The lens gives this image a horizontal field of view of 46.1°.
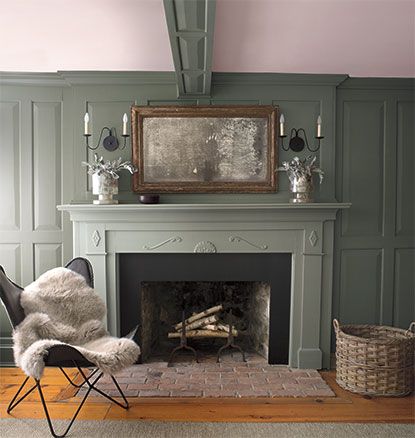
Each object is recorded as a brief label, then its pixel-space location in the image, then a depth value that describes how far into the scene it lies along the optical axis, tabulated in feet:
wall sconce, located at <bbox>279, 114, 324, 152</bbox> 12.54
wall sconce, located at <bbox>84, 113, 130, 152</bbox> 12.50
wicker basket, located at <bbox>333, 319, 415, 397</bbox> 10.80
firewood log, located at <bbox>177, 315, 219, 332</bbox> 13.34
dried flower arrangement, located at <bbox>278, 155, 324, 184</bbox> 12.09
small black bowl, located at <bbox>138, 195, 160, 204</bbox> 12.05
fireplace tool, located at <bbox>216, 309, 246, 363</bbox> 12.94
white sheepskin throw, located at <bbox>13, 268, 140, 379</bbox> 8.92
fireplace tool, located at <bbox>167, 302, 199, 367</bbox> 12.72
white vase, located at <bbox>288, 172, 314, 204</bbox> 12.12
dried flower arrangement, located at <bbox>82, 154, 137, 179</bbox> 12.03
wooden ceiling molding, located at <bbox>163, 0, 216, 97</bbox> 7.53
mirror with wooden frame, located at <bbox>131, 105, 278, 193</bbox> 12.51
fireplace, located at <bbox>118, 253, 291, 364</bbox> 12.50
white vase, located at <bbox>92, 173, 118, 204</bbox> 12.05
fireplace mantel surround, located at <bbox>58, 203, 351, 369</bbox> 12.19
